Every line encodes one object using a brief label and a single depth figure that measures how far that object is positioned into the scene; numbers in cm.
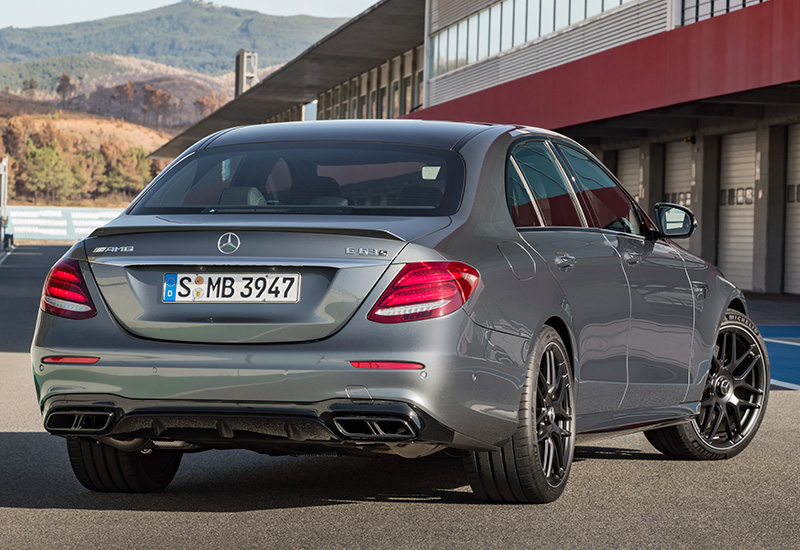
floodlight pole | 8982
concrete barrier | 11850
